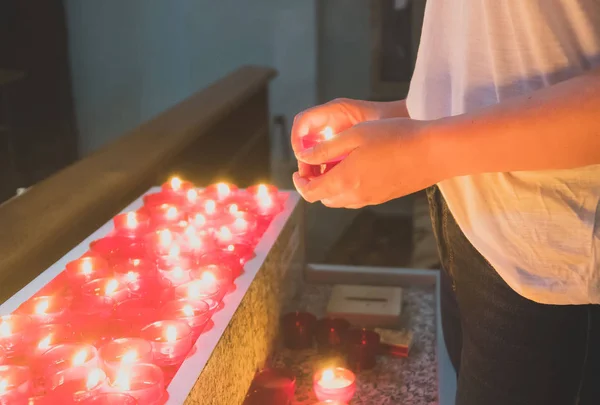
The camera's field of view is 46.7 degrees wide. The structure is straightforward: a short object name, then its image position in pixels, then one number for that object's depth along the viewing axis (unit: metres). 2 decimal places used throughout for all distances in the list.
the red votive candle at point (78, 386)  0.83
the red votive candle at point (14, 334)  0.93
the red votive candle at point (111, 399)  0.81
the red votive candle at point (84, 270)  1.11
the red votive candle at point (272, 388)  1.14
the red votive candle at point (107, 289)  1.06
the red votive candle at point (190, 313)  0.99
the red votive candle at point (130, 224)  1.29
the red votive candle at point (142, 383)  0.82
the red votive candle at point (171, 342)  0.93
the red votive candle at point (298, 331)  1.42
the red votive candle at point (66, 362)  0.88
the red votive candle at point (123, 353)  0.89
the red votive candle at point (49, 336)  0.93
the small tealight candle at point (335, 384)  1.18
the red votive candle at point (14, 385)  0.83
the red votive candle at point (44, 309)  0.99
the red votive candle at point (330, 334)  1.42
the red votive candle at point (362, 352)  1.36
